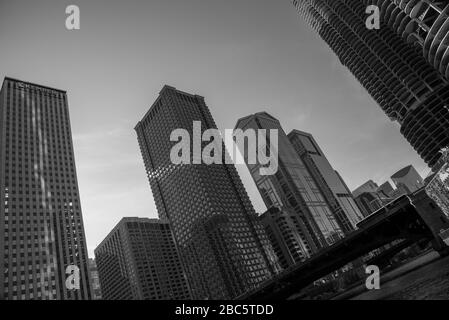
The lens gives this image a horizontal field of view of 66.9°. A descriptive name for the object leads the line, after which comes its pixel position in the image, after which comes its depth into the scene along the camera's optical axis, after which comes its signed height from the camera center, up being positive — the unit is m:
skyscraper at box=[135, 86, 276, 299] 198.02 +26.74
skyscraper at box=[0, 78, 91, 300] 121.69 +76.23
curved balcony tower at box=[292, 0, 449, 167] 107.50 +74.40
